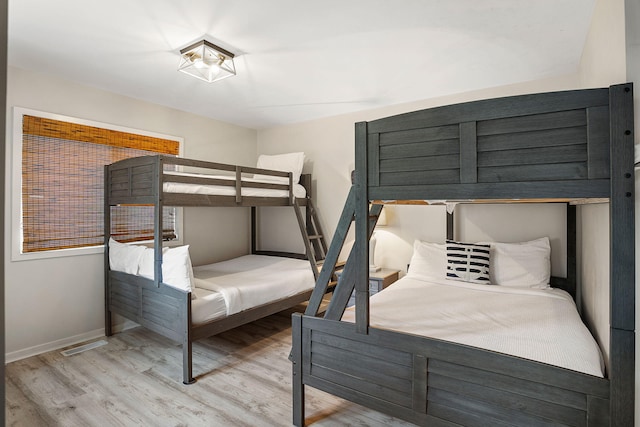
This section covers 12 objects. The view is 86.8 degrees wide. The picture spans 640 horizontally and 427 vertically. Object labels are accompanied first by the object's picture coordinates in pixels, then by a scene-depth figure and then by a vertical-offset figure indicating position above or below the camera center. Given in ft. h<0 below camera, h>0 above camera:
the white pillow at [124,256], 9.86 -1.24
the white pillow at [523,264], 9.34 -1.43
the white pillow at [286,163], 14.08 +2.23
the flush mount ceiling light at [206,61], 7.93 +3.89
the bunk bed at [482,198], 3.88 -0.32
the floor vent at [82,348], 9.65 -3.92
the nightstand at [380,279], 11.27 -2.23
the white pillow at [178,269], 8.44 -1.38
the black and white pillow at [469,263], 9.68 -1.43
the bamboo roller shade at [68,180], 9.49 +1.06
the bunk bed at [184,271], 8.57 -1.76
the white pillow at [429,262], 10.37 -1.53
